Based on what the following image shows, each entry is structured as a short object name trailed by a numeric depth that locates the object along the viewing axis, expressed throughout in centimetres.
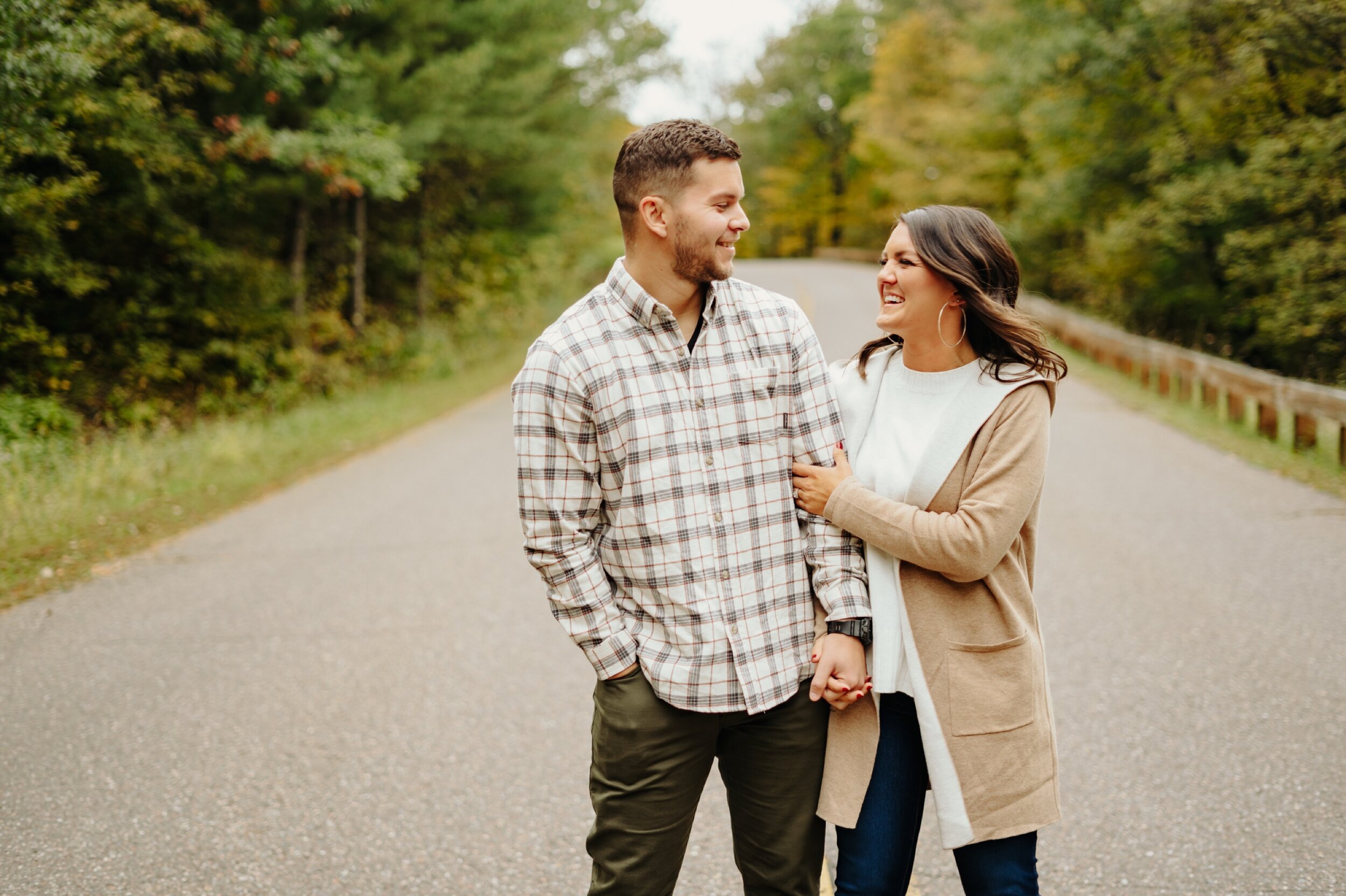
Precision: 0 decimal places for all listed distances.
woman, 201
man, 200
